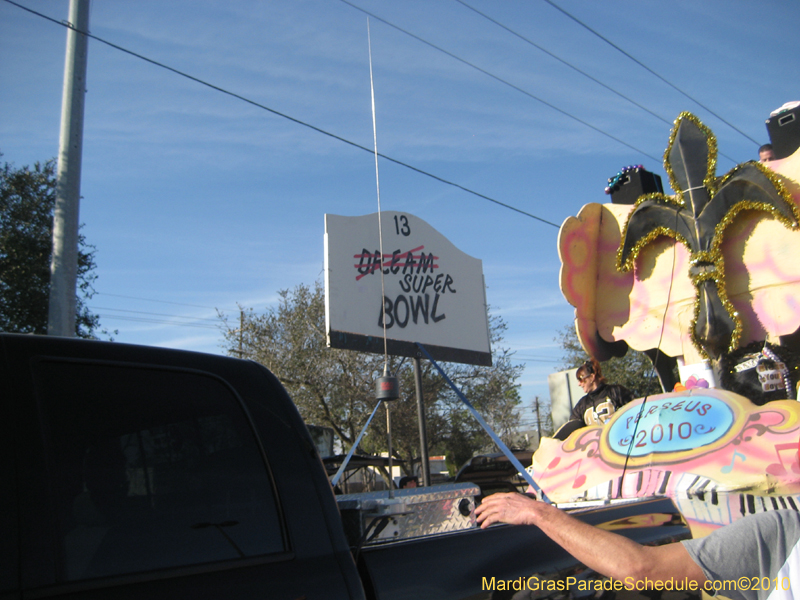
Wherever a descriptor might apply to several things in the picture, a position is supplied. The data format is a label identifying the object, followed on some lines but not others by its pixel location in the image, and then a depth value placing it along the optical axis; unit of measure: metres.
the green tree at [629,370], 21.84
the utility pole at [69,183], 5.87
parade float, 3.63
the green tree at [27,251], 14.09
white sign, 5.49
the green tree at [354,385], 20.08
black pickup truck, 1.32
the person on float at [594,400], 5.08
